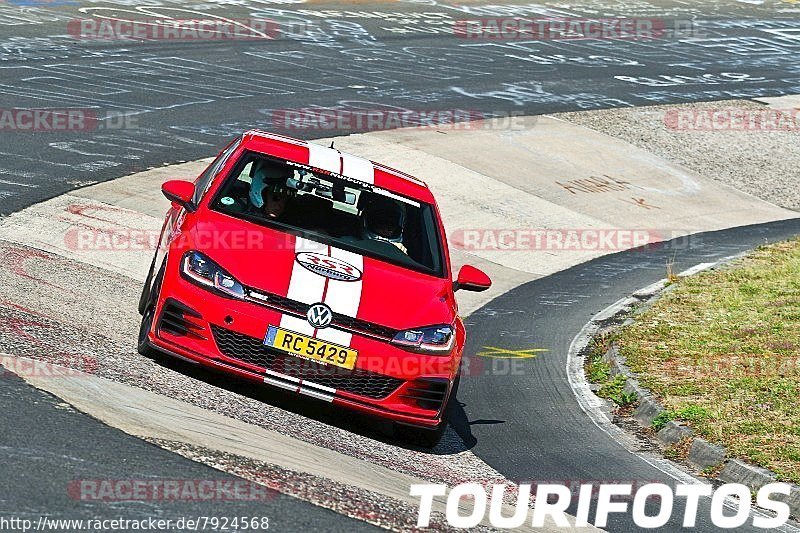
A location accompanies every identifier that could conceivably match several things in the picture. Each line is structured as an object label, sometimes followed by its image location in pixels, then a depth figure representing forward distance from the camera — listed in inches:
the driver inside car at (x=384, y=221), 703.7
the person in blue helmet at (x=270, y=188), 703.1
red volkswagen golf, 615.8
